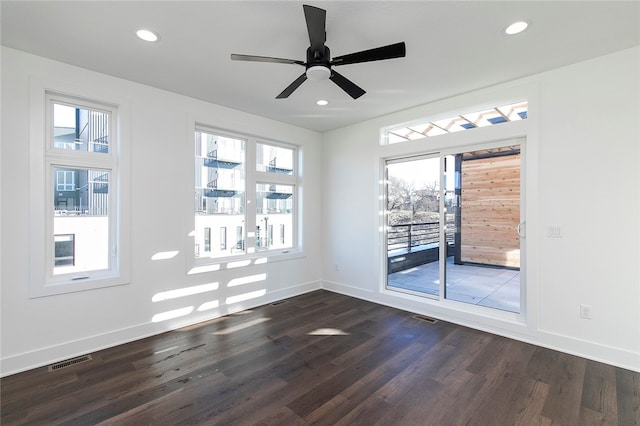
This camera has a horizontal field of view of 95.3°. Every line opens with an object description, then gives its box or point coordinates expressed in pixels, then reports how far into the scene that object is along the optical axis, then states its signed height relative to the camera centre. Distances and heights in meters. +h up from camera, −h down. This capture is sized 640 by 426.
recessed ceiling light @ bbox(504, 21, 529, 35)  2.25 +1.46
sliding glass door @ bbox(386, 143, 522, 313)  3.50 -0.18
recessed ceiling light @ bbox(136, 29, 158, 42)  2.37 +1.46
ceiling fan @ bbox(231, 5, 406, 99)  1.90 +1.14
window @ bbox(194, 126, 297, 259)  3.98 +0.32
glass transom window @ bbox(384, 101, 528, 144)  3.38 +1.17
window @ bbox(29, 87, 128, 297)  2.72 +0.15
